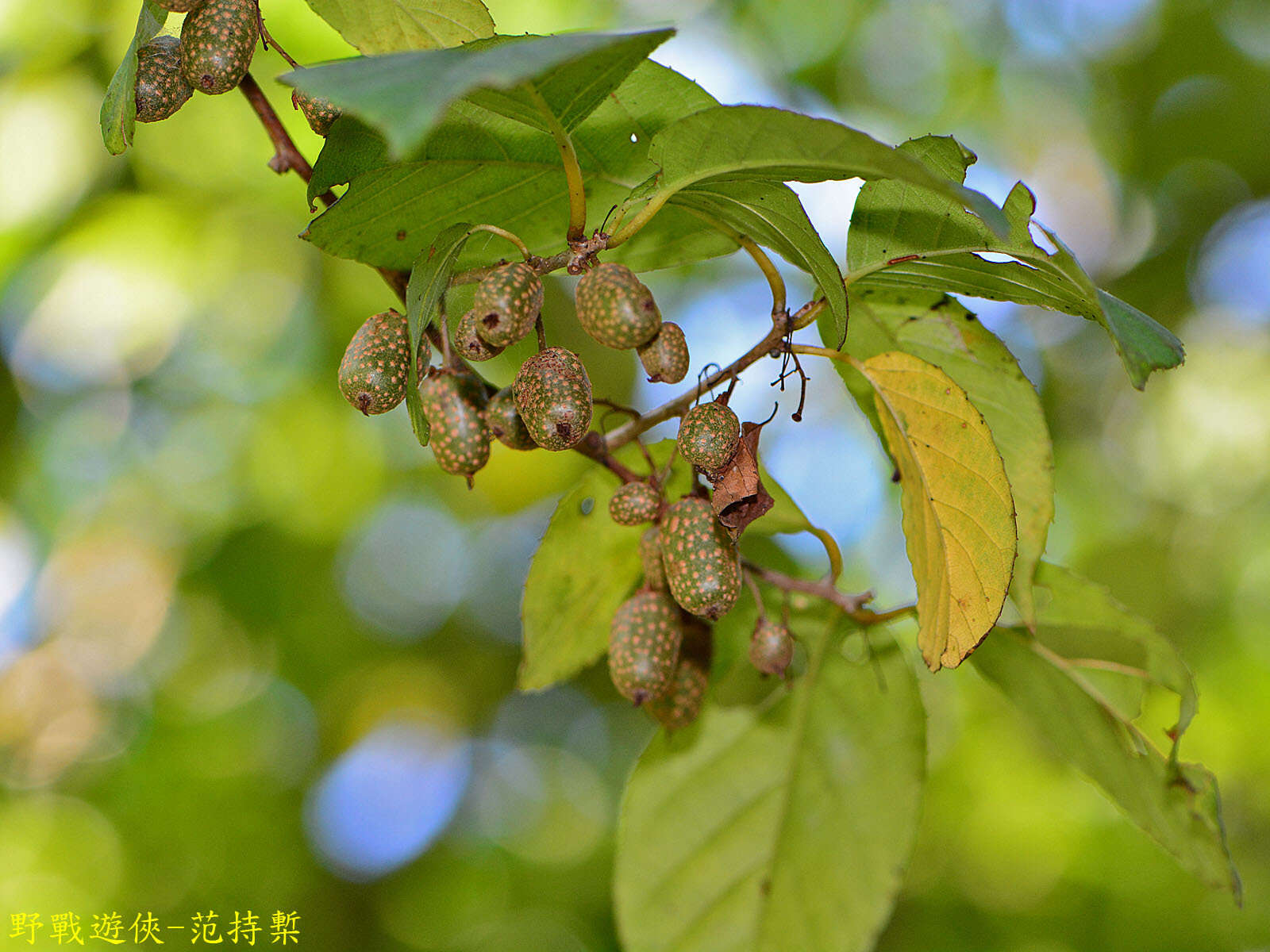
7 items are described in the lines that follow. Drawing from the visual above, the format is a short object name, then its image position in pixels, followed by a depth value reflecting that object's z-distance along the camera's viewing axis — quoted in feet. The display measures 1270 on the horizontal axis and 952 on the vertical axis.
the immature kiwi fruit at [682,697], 2.38
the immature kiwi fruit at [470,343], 2.17
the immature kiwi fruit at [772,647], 2.35
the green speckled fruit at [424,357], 2.20
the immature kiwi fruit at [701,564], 2.21
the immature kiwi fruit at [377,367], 2.18
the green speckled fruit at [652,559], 2.31
